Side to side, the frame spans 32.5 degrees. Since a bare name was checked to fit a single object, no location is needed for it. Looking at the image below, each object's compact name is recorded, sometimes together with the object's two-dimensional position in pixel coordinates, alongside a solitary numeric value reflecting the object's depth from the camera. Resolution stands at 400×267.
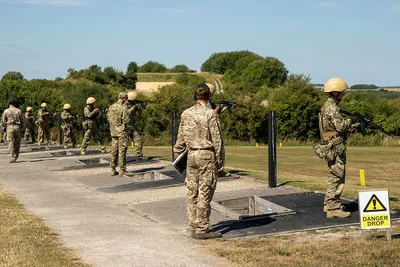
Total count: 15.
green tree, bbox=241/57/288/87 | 102.44
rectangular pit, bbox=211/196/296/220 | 11.97
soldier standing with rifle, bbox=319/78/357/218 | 10.91
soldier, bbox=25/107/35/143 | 40.51
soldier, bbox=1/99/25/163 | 24.67
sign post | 9.12
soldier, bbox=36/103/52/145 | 36.94
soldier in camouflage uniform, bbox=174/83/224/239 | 9.85
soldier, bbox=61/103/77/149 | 32.19
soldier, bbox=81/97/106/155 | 27.22
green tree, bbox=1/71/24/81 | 98.19
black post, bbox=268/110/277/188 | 15.34
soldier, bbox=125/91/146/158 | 22.14
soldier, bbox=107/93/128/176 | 18.88
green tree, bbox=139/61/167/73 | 129.12
